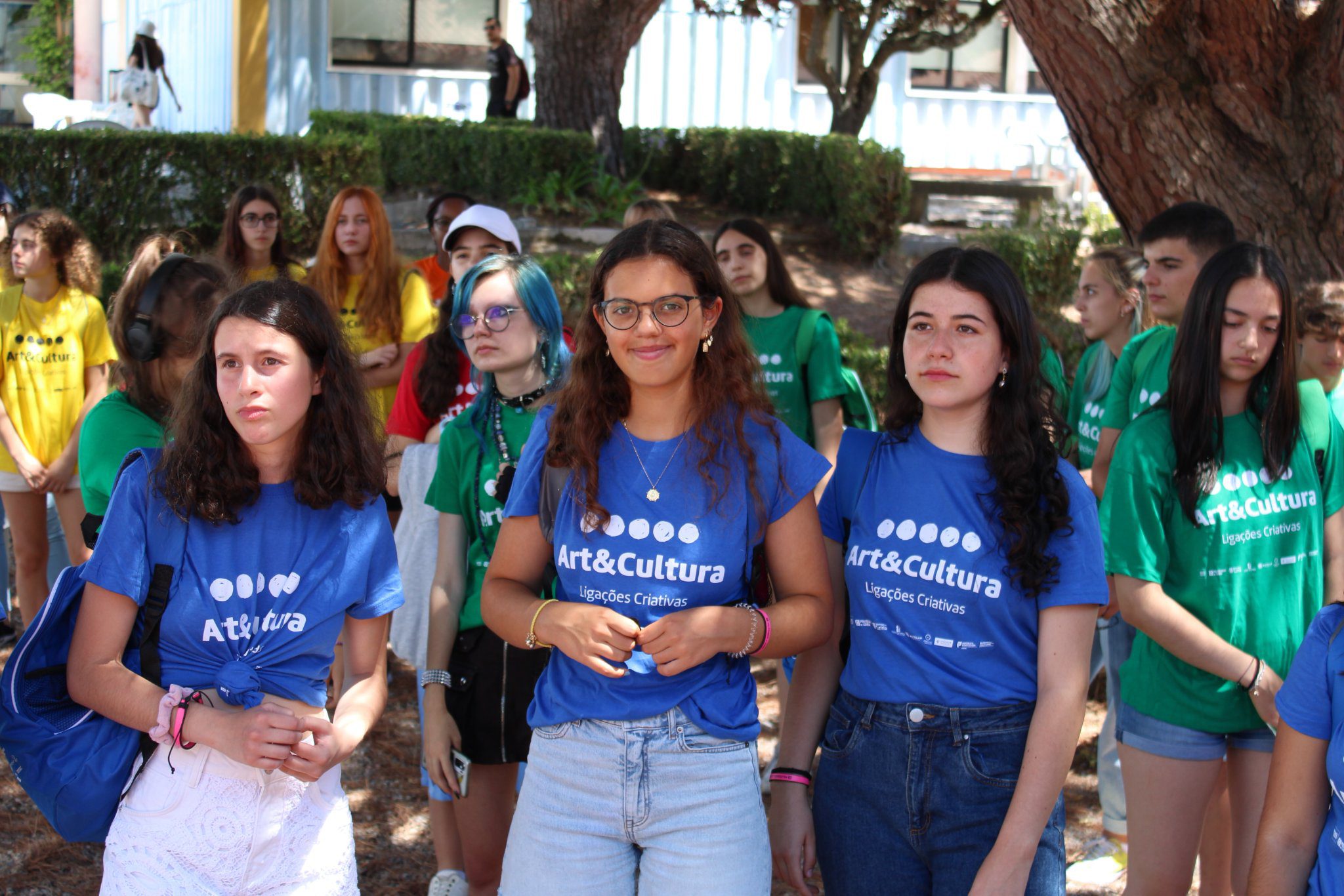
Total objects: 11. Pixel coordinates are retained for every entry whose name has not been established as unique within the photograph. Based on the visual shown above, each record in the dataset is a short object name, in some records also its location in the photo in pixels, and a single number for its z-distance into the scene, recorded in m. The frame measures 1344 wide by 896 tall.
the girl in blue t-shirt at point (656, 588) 2.18
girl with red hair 5.17
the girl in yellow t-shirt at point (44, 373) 5.32
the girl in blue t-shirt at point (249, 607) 2.21
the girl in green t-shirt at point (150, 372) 2.71
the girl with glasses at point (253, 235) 5.61
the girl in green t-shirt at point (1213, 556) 2.72
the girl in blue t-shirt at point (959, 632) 2.18
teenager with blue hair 3.00
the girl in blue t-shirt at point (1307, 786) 1.91
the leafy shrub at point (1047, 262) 10.38
